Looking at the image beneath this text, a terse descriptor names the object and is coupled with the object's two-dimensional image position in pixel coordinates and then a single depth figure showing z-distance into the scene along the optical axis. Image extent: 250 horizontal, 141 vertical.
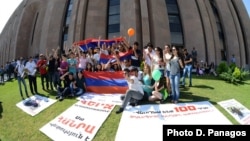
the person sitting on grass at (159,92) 6.06
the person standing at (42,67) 8.26
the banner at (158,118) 4.73
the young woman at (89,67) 7.78
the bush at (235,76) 9.02
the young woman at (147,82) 6.21
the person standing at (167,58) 6.19
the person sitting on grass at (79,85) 7.19
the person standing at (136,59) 6.88
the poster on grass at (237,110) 5.31
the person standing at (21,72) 7.75
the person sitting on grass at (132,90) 5.72
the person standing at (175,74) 5.98
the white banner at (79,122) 5.03
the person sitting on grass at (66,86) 7.10
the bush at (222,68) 10.17
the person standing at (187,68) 7.82
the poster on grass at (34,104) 6.48
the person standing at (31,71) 7.75
